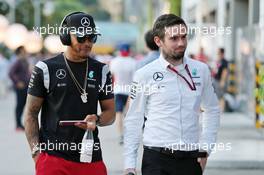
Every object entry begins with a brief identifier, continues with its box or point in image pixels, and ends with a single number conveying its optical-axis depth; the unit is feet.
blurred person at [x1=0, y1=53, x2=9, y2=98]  110.21
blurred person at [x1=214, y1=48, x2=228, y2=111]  69.58
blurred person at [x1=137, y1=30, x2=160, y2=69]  38.31
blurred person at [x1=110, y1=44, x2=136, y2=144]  48.01
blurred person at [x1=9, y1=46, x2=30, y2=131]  58.10
